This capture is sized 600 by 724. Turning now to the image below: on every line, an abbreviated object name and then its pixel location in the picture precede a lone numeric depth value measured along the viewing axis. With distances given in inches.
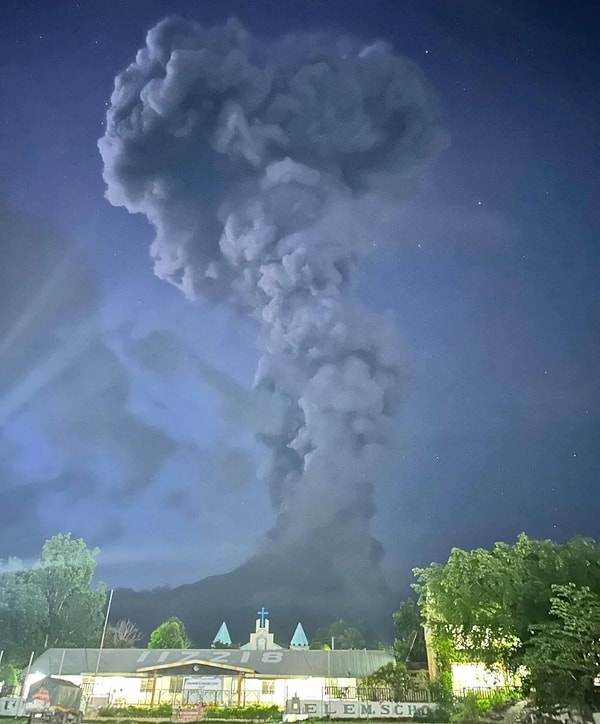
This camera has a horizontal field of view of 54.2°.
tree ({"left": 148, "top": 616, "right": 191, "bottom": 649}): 2892.7
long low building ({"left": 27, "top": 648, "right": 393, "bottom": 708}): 1644.9
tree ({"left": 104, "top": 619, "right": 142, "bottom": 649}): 2866.6
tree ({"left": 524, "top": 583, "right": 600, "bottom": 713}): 815.1
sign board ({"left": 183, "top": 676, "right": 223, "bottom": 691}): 1633.9
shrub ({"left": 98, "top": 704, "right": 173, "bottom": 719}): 1279.5
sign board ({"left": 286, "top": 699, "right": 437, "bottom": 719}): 1116.5
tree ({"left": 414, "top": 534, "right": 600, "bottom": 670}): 993.5
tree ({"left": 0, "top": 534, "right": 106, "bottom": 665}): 1743.4
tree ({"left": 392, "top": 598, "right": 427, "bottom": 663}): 2209.6
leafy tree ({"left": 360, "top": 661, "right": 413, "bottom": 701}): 1326.3
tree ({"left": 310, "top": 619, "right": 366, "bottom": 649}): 3725.4
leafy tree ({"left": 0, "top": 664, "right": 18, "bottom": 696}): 1649.4
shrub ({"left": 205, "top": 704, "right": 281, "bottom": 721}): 1251.2
